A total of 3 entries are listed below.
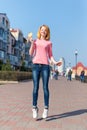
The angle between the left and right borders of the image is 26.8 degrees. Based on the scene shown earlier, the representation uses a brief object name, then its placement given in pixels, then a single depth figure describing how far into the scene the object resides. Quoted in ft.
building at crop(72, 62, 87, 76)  182.03
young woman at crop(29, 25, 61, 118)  12.95
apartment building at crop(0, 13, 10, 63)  146.94
